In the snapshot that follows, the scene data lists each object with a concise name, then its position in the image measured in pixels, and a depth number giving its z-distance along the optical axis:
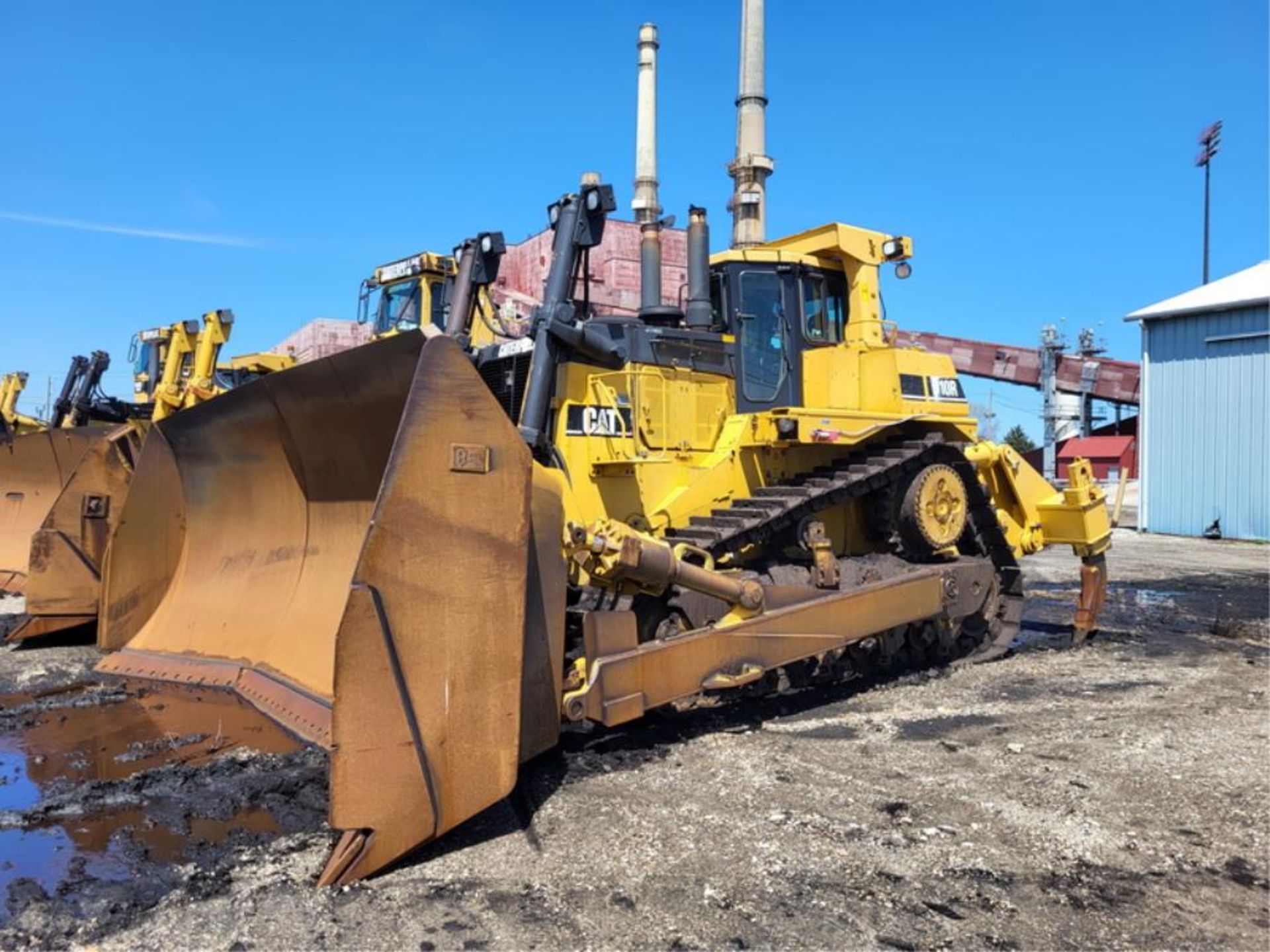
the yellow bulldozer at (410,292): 14.05
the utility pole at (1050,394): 37.72
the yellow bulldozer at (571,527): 3.65
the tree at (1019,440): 57.00
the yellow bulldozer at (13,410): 18.70
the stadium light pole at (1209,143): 44.44
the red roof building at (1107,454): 35.12
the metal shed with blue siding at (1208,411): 20.92
